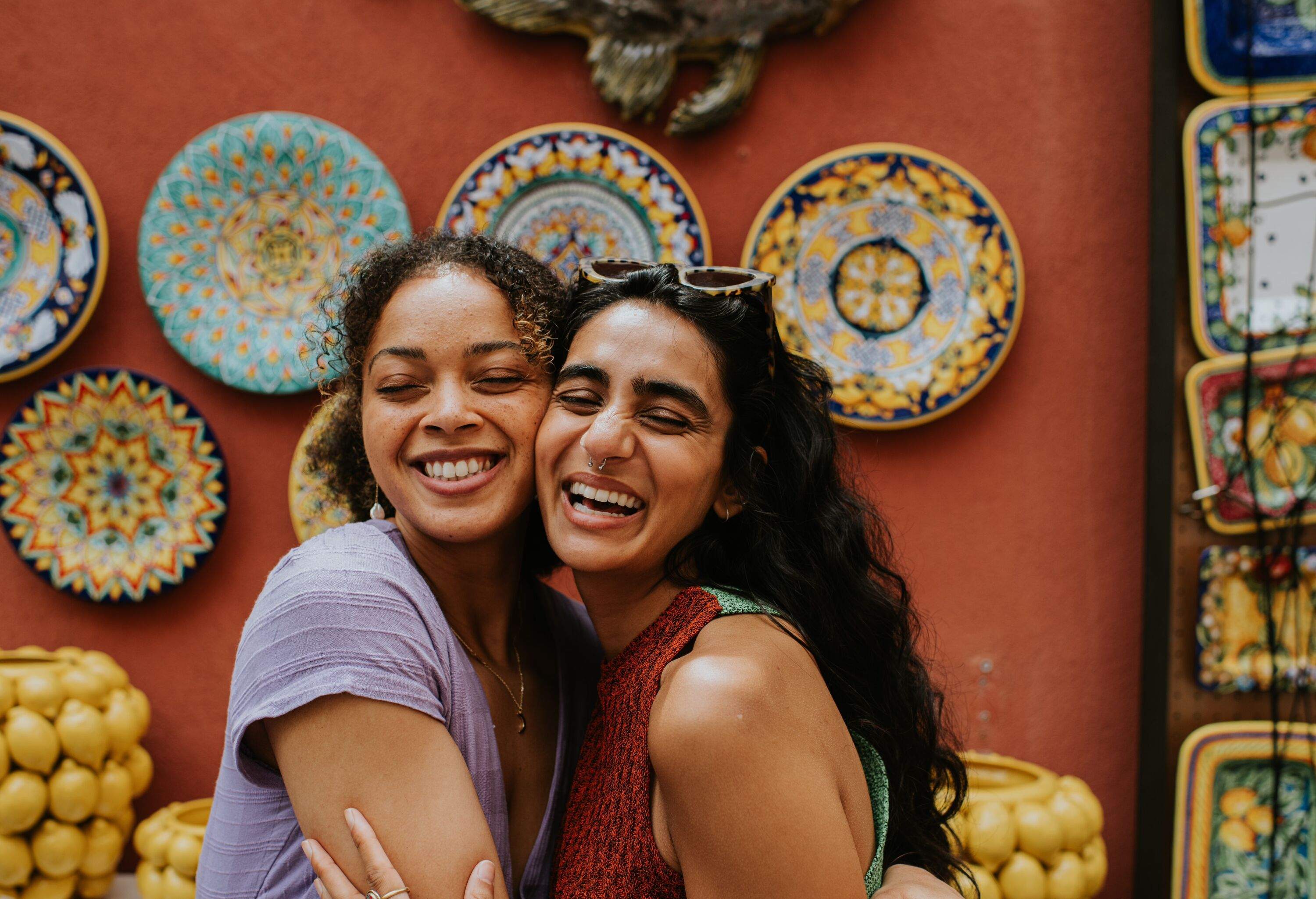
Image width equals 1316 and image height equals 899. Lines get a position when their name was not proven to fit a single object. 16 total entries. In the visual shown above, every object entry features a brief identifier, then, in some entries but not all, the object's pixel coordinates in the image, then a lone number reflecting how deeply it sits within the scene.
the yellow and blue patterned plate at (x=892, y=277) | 2.48
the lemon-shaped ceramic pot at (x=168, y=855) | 2.05
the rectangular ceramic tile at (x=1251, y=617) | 2.29
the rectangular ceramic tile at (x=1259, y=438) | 2.27
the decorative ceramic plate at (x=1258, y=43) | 2.26
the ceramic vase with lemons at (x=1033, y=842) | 2.02
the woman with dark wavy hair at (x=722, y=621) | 1.00
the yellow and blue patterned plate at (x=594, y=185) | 2.49
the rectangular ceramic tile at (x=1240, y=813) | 2.24
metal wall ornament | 2.45
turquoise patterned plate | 2.51
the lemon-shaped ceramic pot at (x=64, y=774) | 2.08
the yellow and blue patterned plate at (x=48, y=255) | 2.48
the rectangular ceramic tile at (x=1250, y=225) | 2.28
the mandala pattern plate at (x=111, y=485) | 2.52
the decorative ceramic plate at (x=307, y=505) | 2.46
